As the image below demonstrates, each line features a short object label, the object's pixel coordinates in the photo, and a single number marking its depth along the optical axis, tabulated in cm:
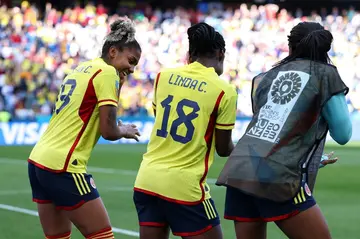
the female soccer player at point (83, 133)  1074
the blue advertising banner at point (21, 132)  4962
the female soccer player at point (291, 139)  875
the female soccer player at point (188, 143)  941
